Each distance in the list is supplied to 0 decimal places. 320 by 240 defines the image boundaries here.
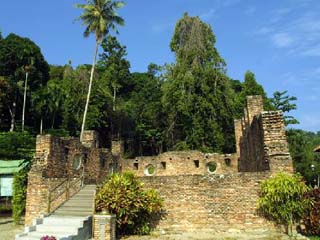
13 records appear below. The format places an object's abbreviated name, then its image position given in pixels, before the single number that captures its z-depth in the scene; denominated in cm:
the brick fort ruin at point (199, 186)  1182
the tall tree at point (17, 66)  3612
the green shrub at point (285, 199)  1075
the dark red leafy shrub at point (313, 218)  1074
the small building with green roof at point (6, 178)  2144
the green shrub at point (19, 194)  1577
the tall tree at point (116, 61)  4838
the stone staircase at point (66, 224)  1040
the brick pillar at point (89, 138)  2078
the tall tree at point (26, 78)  3499
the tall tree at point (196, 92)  3103
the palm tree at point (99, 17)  2802
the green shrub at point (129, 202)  1104
